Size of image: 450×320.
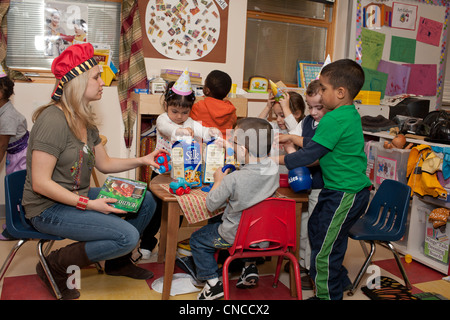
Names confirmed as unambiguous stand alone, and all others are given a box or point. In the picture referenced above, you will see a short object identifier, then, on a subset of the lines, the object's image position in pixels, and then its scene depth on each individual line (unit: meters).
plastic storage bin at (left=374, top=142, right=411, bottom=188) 3.08
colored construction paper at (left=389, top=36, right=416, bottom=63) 4.54
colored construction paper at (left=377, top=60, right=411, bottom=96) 4.55
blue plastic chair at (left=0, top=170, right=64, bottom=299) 2.09
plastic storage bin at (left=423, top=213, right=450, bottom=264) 2.82
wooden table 2.08
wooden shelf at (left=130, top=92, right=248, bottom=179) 3.30
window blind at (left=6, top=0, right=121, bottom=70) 3.39
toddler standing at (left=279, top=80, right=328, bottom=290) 2.40
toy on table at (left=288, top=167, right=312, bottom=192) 2.21
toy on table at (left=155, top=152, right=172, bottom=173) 2.38
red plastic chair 1.96
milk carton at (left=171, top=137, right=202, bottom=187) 2.19
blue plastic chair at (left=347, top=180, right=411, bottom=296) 2.36
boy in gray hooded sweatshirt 1.97
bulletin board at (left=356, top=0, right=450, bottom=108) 4.37
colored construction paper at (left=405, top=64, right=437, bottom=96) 4.70
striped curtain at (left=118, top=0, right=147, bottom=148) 3.50
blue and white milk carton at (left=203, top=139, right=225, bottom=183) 2.22
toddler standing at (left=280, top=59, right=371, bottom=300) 2.08
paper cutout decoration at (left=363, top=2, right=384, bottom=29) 4.32
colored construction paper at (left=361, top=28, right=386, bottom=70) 4.37
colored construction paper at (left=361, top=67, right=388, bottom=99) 4.44
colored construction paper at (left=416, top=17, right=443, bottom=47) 4.67
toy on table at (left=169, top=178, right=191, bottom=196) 2.08
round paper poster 3.67
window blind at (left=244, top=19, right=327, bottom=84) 4.23
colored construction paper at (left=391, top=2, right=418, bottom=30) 4.49
